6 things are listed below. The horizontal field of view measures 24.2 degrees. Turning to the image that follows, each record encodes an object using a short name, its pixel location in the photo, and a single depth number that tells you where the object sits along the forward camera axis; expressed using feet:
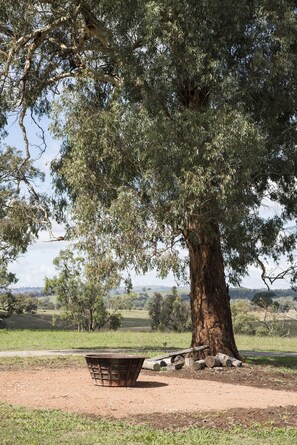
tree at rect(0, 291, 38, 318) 165.27
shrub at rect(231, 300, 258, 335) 177.78
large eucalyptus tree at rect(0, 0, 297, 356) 49.32
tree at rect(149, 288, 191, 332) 193.67
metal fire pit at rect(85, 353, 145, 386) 42.98
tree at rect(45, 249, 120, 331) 144.76
